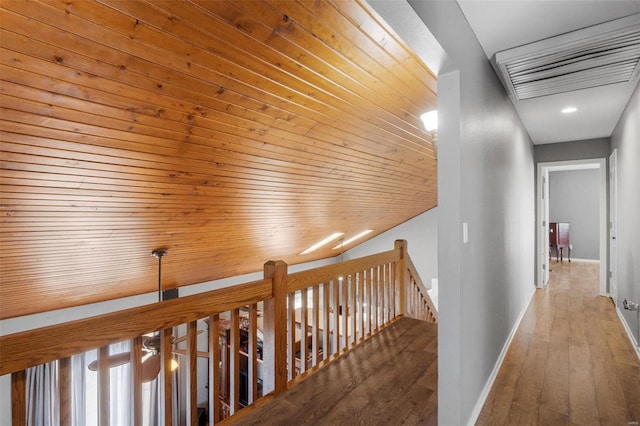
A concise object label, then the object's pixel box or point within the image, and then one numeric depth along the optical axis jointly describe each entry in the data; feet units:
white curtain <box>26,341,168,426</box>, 12.62
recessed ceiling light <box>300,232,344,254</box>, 19.62
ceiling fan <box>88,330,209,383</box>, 8.66
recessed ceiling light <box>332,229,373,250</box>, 22.41
